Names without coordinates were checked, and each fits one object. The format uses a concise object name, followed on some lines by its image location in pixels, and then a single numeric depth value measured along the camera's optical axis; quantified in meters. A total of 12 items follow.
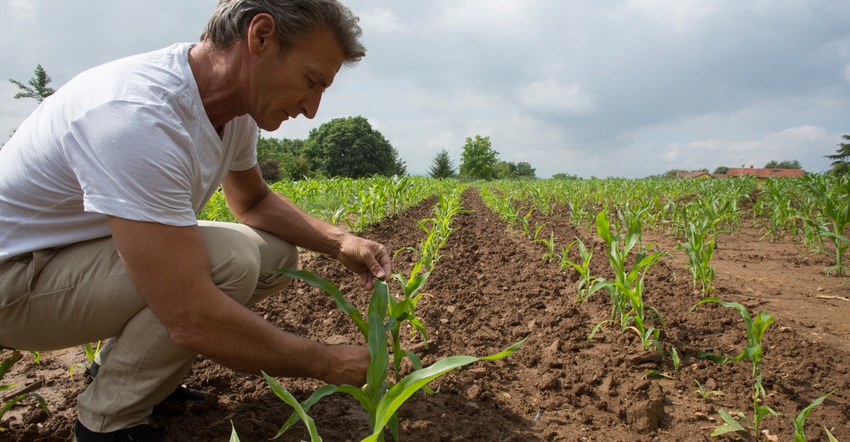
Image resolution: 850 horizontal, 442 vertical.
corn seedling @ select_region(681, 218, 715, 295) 2.78
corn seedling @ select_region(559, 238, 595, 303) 2.66
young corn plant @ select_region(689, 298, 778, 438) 1.44
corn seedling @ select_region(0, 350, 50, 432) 1.44
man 1.12
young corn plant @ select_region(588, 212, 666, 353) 2.10
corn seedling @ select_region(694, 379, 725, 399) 1.72
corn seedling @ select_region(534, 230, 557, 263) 3.71
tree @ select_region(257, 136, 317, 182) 30.59
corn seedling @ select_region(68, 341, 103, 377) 1.74
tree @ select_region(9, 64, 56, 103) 29.10
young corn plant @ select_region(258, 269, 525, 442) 0.92
